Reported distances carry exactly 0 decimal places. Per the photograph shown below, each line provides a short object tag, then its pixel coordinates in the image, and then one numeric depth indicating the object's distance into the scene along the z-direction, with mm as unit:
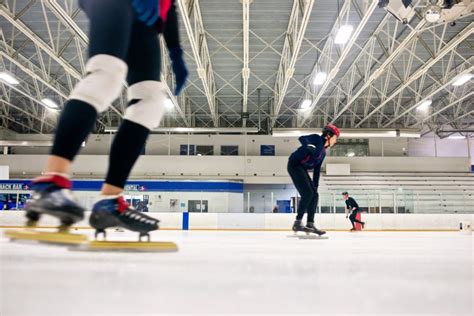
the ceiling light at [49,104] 15633
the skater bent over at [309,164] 4164
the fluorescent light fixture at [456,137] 22141
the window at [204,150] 21656
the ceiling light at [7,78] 12341
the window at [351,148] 21844
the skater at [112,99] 1104
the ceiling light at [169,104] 15008
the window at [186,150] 21619
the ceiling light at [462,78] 12805
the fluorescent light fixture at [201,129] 18375
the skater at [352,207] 11805
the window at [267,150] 21781
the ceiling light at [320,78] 12534
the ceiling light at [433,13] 7184
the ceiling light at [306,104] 15883
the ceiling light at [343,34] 9109
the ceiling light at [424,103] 16211
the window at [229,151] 21781
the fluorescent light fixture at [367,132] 16734
